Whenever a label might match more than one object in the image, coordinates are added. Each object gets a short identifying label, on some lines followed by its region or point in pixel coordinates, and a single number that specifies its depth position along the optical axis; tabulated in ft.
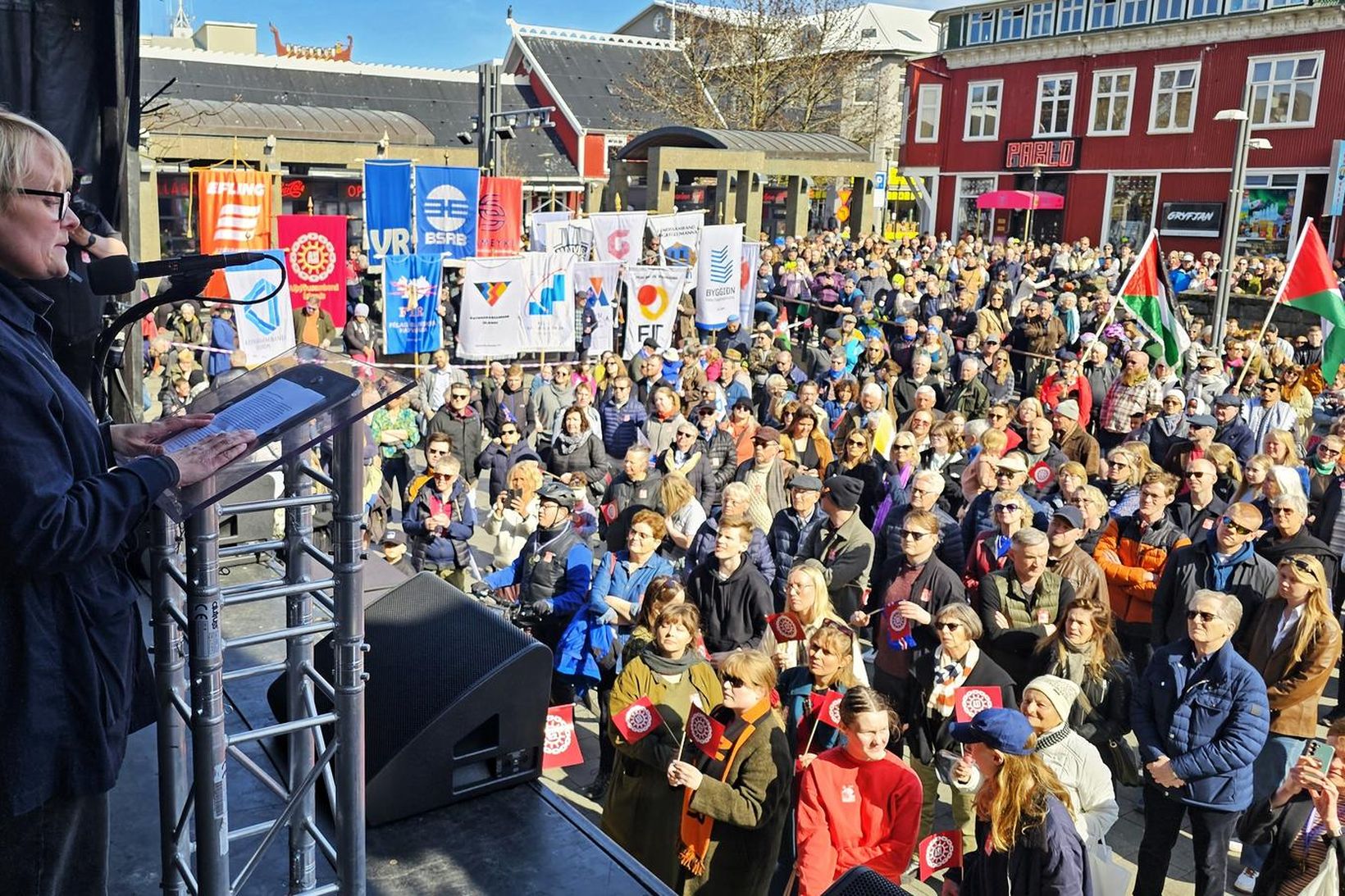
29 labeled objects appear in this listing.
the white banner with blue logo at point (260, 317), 42.39
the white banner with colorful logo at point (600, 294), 50.57
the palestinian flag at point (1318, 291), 38.27
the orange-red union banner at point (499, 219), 56.90
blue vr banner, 48.91
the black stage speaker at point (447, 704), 11.84
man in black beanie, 22.97
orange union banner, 53.11
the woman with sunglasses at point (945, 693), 17.49
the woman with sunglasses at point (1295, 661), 18.74
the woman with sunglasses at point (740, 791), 14.85
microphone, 8.60
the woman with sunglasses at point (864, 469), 28.71
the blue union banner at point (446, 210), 49.65
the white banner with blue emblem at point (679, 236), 56.65
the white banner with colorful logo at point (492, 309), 47.01
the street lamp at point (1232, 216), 50.72
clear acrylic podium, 7.70
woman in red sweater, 14.33
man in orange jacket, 22.53
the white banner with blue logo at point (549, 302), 48.24
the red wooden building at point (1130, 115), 107.24
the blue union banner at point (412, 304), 48.06
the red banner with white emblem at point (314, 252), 51.88
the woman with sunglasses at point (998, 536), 22.47
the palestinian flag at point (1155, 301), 40.65
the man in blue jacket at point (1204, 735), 16.31
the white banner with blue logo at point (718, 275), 56.75
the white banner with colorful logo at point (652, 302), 52.01
